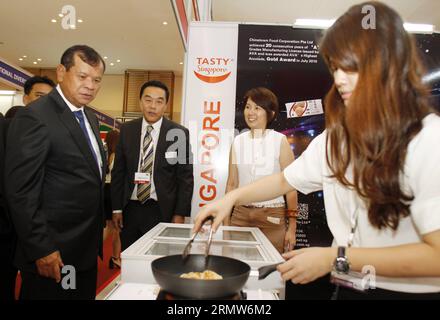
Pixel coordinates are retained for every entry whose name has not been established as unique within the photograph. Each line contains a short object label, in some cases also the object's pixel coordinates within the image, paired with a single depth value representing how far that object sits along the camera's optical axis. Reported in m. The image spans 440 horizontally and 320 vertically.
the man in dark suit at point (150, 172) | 2.92
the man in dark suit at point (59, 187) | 1.74
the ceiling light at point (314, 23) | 3.68
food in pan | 1.03
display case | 1.23
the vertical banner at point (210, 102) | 3.58
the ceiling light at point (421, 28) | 3.65
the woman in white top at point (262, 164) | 2.69
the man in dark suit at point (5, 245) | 2.20
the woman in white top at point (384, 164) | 0.90
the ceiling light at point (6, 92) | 5.40
